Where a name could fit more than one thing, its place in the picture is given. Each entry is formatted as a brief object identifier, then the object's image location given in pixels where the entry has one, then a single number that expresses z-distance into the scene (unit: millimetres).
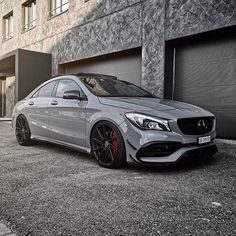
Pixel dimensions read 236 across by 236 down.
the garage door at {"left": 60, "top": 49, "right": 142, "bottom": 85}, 9711
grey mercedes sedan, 4062
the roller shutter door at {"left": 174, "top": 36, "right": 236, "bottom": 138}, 7238
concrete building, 7324
